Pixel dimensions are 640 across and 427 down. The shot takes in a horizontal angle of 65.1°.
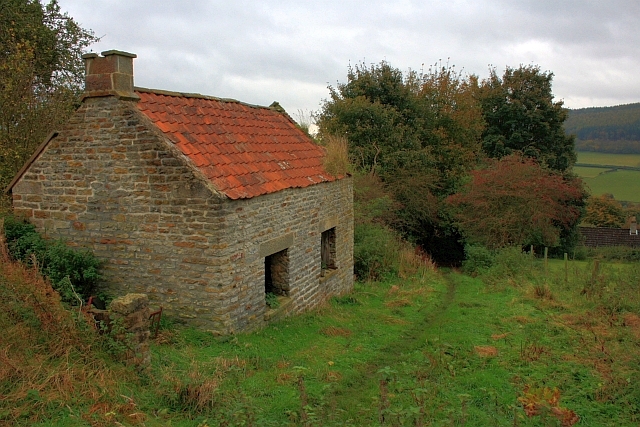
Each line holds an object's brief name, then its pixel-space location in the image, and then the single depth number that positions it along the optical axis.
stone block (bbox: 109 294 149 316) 6.05
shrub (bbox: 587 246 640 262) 29.97
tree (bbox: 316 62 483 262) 22.91
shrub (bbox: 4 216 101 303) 8.31
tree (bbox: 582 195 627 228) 46.53
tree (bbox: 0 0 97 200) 12.89
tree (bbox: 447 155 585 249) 19.97
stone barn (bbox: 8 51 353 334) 7.98
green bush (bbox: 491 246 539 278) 16.66
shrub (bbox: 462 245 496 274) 19.39
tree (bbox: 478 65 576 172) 27.06
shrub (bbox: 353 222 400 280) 15.72
